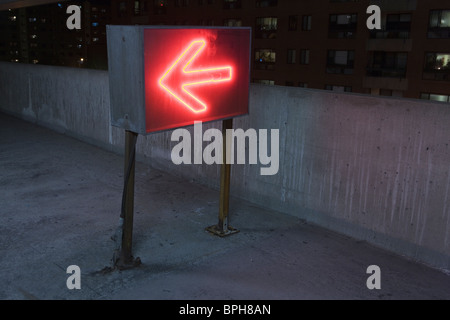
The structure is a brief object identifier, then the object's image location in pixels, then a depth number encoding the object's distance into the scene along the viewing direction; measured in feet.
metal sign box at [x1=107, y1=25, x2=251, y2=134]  14.16
